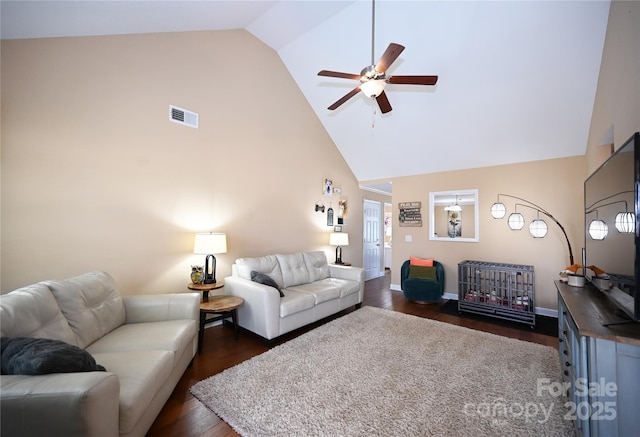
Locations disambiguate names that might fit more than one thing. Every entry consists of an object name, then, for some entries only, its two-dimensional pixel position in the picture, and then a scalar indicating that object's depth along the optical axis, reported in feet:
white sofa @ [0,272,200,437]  3.53
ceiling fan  7.51
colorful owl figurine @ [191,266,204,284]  10.18
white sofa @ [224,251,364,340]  9.60
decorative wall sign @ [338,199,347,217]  18.76
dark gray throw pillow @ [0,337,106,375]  3.86
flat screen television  4.34
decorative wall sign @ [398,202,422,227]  17.62
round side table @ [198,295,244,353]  8.96
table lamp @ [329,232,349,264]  16.94
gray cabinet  3.92
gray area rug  5.65
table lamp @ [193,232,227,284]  9.91
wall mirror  16.25
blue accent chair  14.70
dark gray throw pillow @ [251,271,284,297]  10.45
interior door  21.70
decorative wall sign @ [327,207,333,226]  17.80
